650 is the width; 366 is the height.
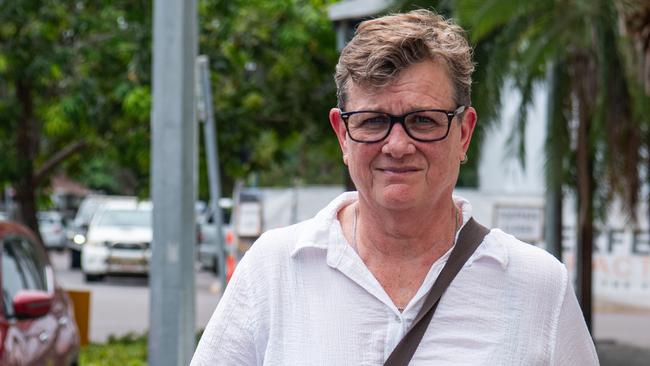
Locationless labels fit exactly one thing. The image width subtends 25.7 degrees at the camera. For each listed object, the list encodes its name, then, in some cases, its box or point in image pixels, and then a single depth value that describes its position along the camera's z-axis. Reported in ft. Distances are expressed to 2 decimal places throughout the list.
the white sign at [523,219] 58.03
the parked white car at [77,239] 118.68
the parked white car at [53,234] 164.10
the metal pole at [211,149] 36.32
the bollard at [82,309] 45.03
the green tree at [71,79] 52.70
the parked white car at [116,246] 93.71
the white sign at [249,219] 71.20
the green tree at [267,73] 55.83
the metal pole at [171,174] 29.60
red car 24.48
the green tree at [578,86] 31.37
